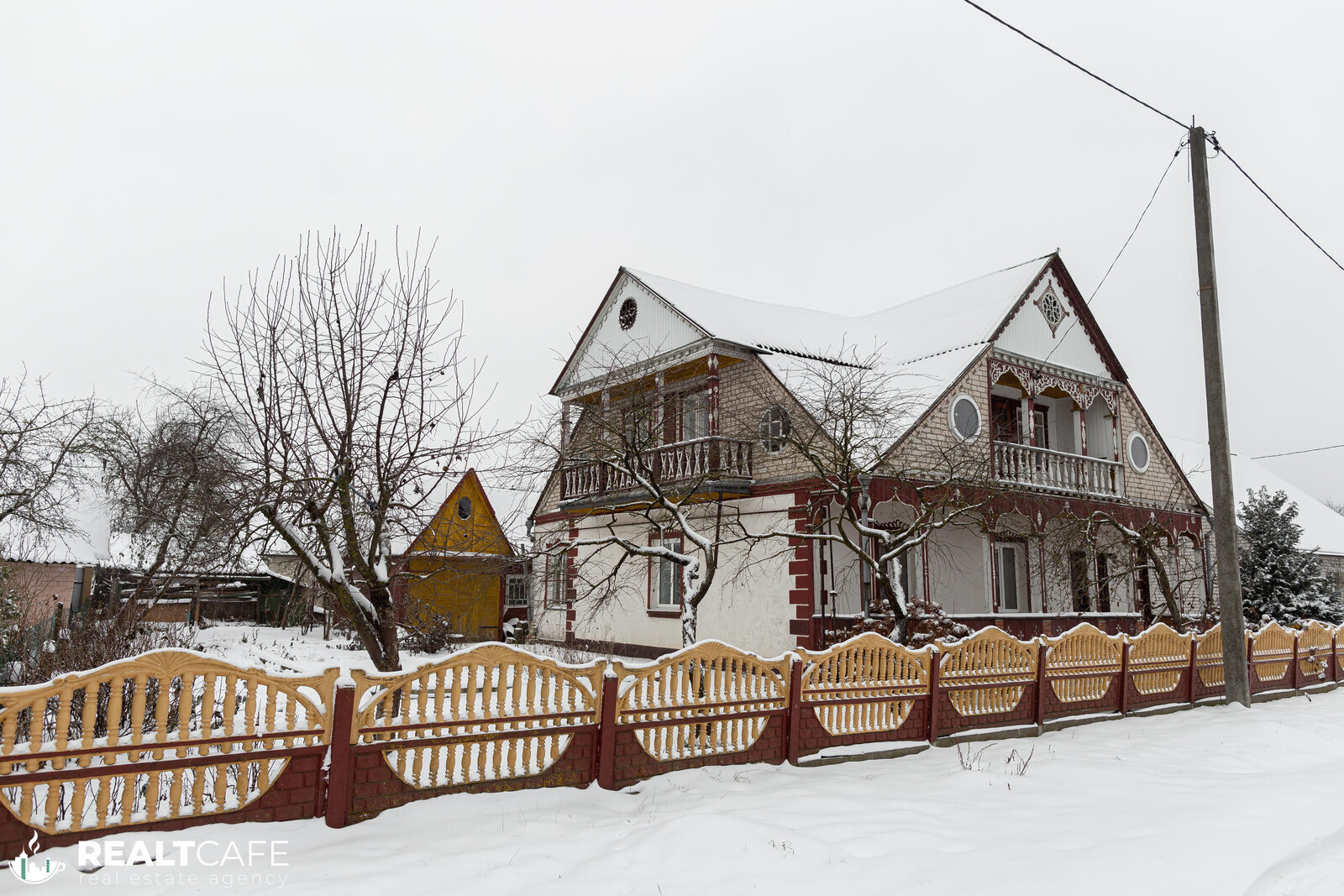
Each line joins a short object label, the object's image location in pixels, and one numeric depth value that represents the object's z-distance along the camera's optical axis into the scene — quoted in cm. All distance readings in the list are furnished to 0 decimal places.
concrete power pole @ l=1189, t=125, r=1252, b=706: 1190
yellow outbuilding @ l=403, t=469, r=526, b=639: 2130
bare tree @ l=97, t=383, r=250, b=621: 781
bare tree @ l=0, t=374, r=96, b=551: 1284
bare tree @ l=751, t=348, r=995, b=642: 1202
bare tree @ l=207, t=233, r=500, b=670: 746
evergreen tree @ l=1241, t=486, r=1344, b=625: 2159
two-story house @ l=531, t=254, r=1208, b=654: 1582
